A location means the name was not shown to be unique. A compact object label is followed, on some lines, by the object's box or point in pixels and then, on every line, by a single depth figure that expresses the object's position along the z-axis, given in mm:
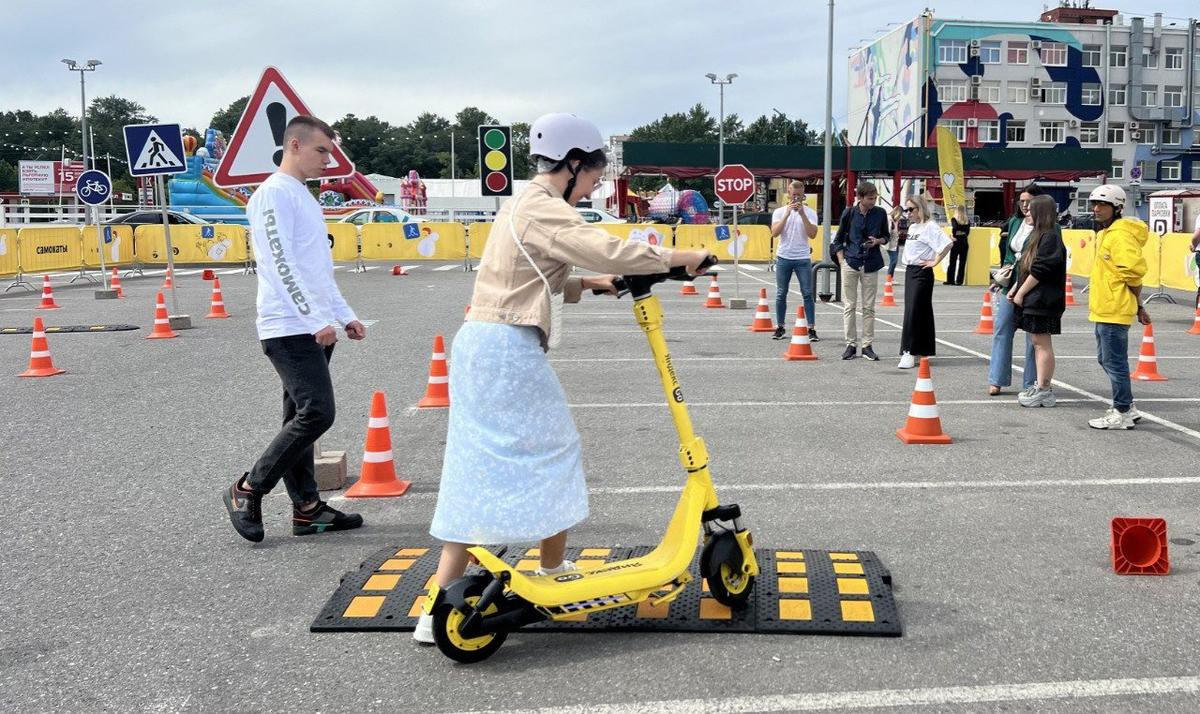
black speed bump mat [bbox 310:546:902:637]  4039
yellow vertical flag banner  24984
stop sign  18344
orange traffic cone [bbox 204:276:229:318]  16656
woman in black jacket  8414
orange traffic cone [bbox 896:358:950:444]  7395
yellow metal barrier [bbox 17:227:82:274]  27078
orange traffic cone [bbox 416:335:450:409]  8633
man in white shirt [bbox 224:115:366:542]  4977
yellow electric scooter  3686
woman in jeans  8992
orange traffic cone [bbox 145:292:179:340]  13977
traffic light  12031
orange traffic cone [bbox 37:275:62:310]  18469
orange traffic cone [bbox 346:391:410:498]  6113
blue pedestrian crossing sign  14836
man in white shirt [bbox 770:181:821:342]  12688
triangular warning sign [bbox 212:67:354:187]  6254
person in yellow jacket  7605
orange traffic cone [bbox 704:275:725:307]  18172
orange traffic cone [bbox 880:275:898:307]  18717
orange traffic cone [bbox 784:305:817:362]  11641
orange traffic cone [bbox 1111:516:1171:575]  4547
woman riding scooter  3635
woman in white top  10703
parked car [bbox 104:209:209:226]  36562
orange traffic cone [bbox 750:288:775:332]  14266
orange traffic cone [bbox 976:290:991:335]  14250
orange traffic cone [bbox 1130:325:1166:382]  10117
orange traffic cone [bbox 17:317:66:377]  10895
